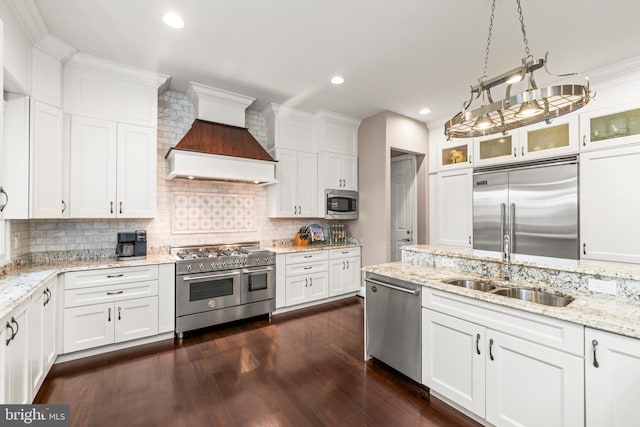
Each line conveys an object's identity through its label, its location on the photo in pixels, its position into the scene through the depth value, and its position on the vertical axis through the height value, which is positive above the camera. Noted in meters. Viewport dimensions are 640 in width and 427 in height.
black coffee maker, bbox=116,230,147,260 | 3.21 -0.34
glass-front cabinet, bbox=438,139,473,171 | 4.55 +1.00
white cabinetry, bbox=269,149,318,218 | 4.38 +0.45
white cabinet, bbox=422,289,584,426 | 1.51 -0.88
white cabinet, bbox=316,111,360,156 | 4.69 +1.38
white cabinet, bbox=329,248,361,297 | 4.55 -0.89
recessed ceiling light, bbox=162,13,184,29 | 2.37 +1.63
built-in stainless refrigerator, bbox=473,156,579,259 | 3.48 +0.11
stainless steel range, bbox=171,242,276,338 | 3.27 -0.84
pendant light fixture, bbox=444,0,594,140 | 1.59 +0.68
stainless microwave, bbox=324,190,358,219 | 4.75 +0.19
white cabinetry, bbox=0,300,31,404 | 1.57 -0.84
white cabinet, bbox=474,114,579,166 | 3.52 +0.98
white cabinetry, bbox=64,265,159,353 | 2.71 -0.90
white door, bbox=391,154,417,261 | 5.28 +0.26
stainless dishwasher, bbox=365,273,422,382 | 2.28 -0.91
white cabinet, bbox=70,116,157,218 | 2.94 +0.49
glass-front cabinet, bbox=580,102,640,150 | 3.08 +1.00
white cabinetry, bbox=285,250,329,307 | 4.12 -0.91
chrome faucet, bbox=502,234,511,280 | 2.24 -0.35
